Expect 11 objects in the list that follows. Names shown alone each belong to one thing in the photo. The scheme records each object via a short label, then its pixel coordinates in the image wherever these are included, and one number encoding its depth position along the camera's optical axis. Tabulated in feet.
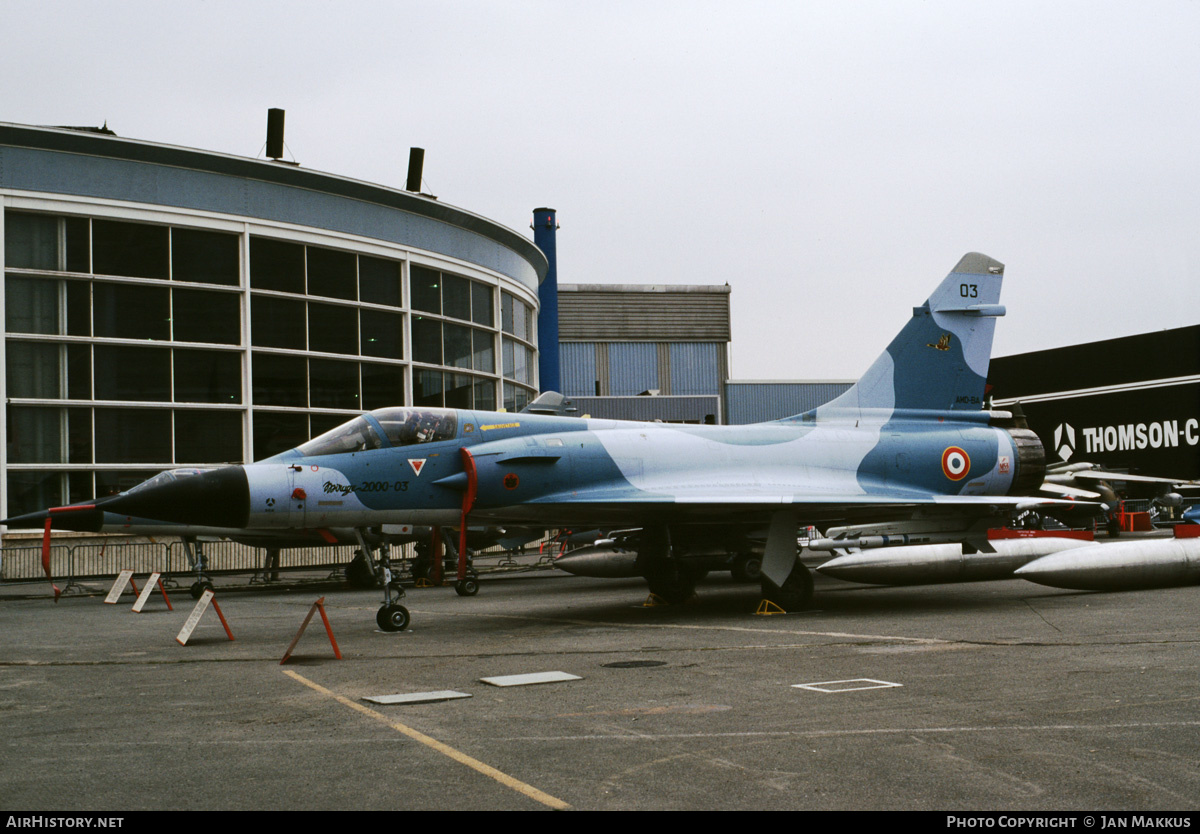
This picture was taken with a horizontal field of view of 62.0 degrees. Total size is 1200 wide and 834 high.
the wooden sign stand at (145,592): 50.96
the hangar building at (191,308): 89.25
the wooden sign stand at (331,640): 31.10
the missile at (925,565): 52.90
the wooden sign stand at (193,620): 37.17
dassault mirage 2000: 39.14
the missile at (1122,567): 46.91
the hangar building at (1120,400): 140.26
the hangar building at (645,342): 169.99
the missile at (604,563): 63.46
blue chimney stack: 150.20
